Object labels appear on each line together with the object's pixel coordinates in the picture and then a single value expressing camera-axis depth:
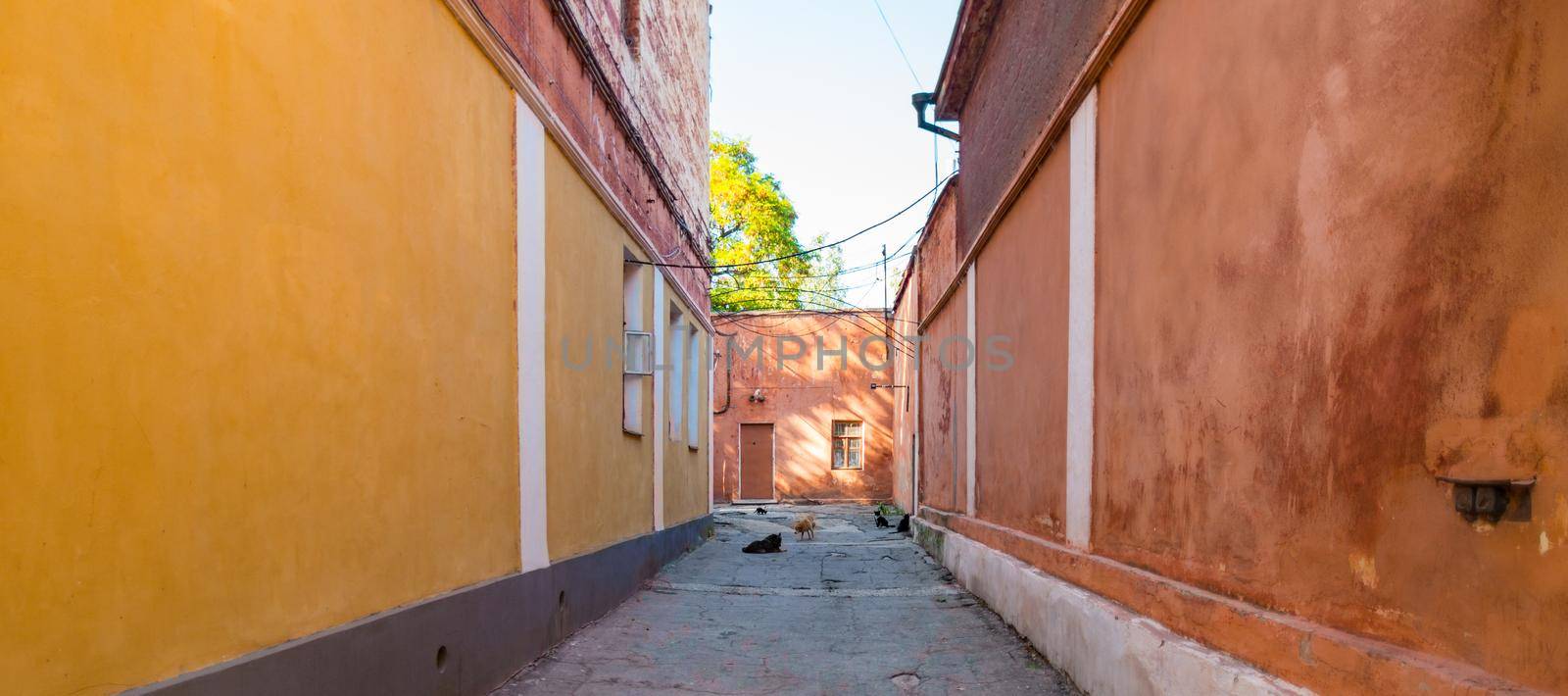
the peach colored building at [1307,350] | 1.99
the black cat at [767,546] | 12.05
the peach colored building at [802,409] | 26.33
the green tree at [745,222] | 31.25
